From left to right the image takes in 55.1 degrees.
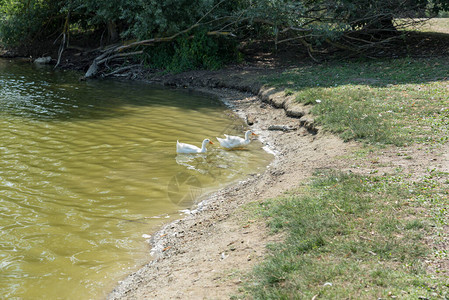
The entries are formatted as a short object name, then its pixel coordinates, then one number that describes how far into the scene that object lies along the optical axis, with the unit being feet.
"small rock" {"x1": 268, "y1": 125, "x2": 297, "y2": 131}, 38.09
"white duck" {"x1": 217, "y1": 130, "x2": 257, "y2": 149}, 34.53
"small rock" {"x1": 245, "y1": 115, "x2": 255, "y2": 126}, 42.98
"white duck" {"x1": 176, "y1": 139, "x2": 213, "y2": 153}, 33.47
